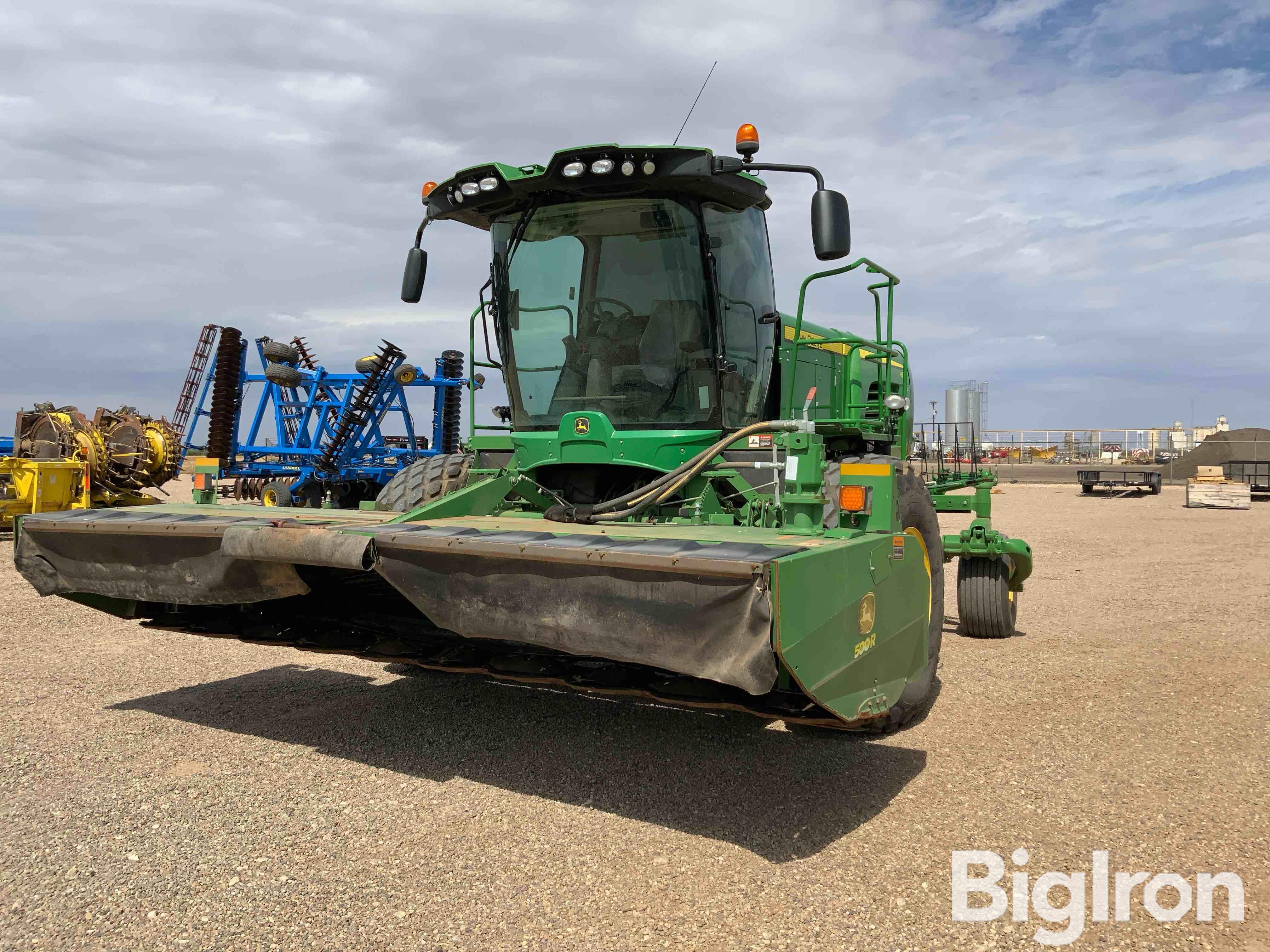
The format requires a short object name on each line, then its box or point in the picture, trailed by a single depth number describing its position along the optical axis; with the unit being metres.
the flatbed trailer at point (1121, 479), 26.72
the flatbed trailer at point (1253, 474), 25.17
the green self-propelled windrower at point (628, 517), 3.04
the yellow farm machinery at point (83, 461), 13.18
